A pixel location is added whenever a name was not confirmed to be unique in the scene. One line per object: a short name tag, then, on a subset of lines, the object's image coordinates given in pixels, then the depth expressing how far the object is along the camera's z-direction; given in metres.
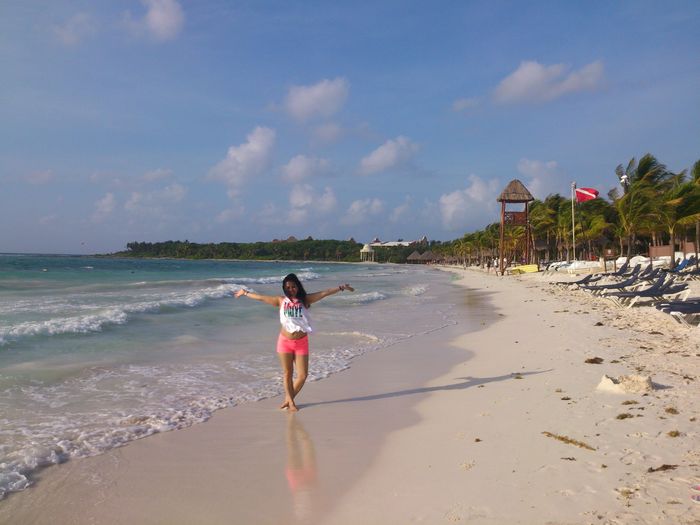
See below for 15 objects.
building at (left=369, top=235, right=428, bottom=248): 162.32
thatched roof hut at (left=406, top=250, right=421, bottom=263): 133.19
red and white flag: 39.12
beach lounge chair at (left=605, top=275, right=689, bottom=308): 13.99
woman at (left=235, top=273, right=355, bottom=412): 5.67
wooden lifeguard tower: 40.91
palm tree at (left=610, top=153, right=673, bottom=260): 30.89
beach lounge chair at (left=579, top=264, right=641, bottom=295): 17.67
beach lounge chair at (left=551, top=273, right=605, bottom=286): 22.56
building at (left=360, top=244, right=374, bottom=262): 153.73
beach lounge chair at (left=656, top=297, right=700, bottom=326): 10.20
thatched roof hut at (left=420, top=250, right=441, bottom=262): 132.00
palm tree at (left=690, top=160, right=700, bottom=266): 29.30
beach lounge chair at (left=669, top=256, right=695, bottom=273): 26.45
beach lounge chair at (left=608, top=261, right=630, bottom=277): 24.11
